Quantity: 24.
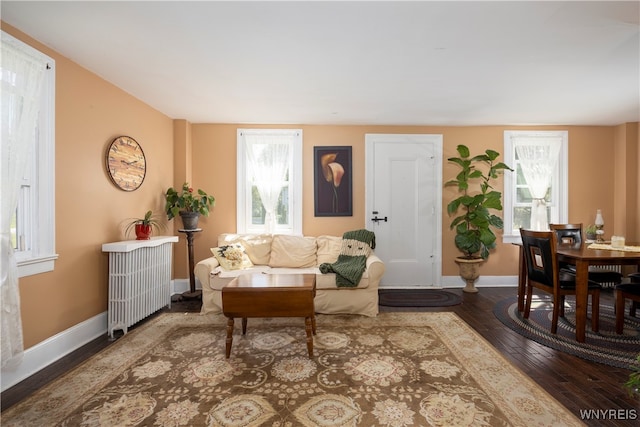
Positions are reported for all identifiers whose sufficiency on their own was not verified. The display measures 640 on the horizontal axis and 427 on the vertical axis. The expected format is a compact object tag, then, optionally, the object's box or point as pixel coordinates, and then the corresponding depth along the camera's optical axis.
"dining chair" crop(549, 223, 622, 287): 3.13
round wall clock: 3.02
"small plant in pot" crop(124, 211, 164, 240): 3.16
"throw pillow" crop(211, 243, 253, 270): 3.52
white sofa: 3.31
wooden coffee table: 2.39
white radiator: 2.81
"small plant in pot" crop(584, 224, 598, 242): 3.96
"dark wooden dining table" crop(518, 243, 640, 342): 2.53
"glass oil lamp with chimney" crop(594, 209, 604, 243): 4.25
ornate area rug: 1.73
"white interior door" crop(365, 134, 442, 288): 4.45
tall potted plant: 4.08
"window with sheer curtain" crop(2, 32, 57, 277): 2.16
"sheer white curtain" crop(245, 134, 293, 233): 4.36
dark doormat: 3.71
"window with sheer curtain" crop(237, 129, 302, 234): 4.37
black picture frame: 4.41
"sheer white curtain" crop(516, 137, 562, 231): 4.49
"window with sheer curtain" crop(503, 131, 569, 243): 4.50
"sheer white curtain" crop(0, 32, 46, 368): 1.89
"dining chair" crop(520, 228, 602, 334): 2.75
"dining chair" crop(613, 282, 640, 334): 2.67
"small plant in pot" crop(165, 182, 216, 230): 3.80
